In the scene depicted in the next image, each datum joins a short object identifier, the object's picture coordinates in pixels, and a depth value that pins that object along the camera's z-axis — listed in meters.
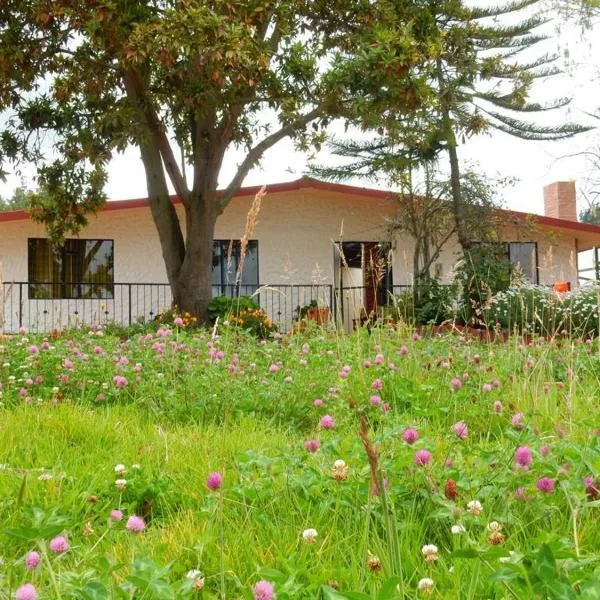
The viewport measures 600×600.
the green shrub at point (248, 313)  13.95
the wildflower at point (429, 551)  1.69
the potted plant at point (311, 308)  17.43
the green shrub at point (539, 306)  12.77
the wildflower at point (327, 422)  2.53
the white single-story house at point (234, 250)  19.50
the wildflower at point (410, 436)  2.14
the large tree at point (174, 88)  11.20
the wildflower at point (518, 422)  2.62
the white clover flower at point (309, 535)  1.83
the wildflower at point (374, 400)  3.18
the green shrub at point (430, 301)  16.26
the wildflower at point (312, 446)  2.47
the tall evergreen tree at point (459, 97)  14.77
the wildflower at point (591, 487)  2.16
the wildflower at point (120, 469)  2.29
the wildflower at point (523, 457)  2.04
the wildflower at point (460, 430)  2.38
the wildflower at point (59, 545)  1.66
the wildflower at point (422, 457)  2.00
